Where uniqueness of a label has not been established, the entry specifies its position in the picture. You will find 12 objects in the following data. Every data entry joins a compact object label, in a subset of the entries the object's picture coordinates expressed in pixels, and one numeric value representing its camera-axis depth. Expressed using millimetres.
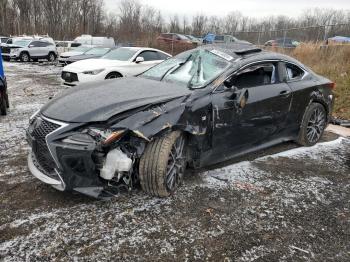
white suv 22109
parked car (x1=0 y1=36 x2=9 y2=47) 23745
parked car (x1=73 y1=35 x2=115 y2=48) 27406
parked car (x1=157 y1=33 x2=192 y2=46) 26188
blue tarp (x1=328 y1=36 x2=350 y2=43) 13730
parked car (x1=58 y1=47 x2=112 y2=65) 15102
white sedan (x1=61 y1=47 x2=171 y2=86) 9320
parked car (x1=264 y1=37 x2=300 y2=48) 18500
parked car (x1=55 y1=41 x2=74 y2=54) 26445
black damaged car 3207
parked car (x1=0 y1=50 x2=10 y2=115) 6845
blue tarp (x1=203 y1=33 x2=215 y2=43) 29389
